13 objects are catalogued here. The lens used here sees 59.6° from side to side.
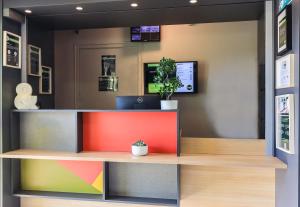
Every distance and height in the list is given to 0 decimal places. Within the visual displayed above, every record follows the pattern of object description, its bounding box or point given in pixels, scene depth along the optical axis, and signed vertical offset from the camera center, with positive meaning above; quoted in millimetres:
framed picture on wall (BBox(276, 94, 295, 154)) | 2104 -214
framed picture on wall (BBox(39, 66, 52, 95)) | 3912 +278
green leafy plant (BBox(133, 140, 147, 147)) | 2516 -437
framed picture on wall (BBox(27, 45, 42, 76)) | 3414 +524
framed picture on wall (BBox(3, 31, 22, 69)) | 2889 +560
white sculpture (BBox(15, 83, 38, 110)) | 2969 +9
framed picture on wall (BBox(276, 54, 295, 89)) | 2121 +228
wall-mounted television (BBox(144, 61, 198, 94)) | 4551 +387
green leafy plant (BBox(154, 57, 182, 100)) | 2664 +200
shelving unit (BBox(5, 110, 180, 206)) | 2652 -554
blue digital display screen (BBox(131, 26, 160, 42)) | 4715 +1173
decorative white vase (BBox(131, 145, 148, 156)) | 2502 -495
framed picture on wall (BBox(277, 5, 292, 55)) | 2156 +581
